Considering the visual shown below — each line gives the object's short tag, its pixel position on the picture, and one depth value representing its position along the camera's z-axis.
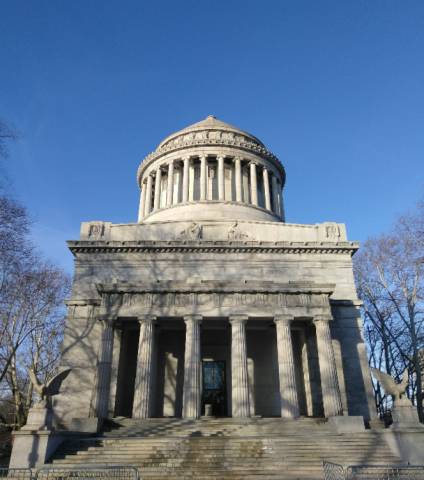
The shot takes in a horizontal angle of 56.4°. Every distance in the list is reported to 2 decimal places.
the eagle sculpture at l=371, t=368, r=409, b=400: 16.45
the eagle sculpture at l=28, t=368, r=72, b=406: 15.99
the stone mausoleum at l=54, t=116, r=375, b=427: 20.28
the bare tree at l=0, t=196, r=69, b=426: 22.42
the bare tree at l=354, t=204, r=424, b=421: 27.31
